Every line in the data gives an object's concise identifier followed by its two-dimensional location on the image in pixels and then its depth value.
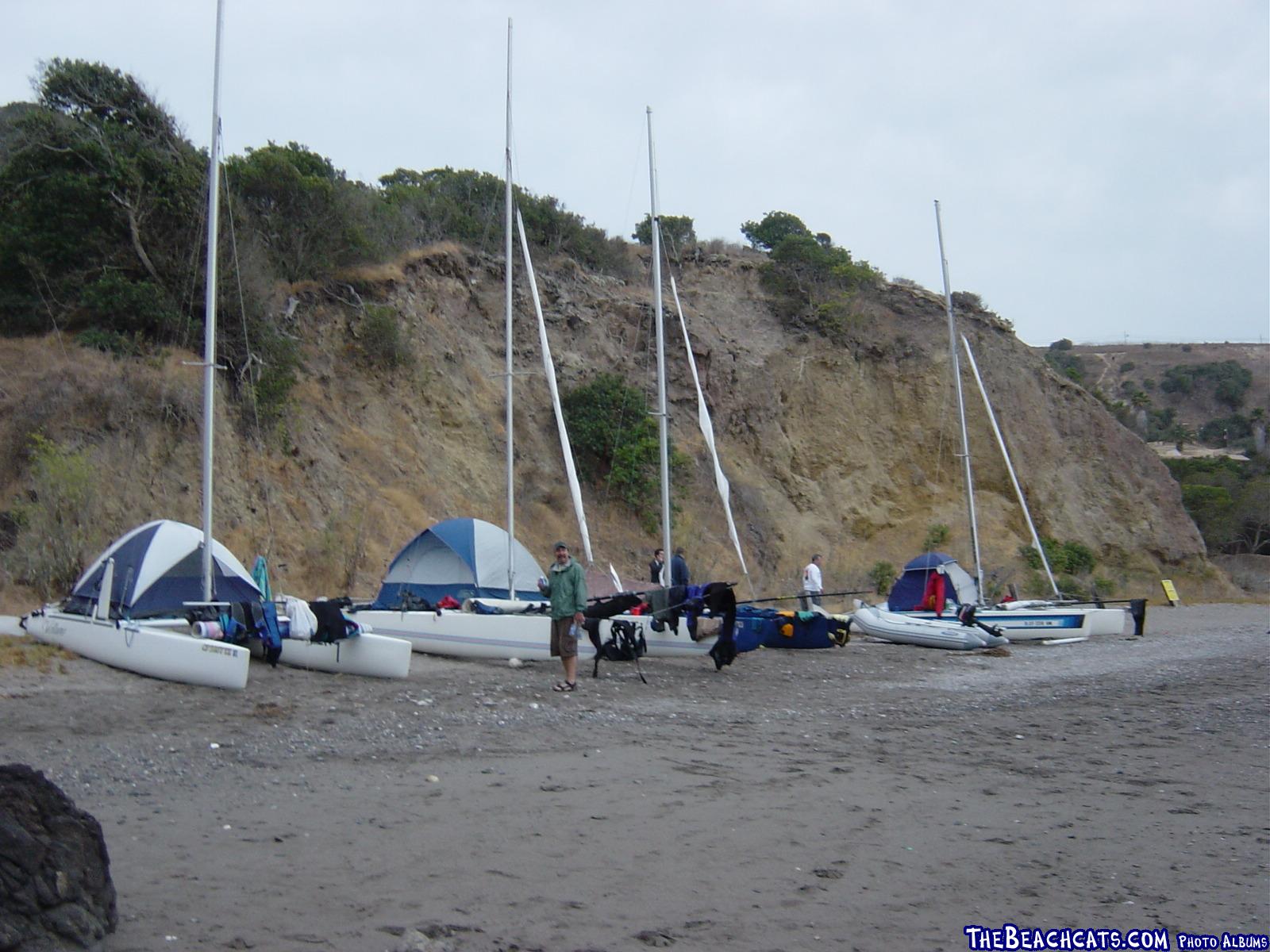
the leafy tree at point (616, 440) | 27.73
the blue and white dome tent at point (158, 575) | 12.76
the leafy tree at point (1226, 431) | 74.44
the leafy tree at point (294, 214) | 24.69
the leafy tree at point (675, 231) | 39.53
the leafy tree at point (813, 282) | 36.66
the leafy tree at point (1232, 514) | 47.22
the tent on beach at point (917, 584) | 22.48
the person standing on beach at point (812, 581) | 21.36
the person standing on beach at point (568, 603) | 11.55
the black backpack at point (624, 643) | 13.19
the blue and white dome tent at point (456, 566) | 17.58
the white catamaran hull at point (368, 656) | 11.99
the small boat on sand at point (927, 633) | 18.97
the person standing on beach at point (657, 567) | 17.57
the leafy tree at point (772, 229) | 45.31
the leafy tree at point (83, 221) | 20.83
